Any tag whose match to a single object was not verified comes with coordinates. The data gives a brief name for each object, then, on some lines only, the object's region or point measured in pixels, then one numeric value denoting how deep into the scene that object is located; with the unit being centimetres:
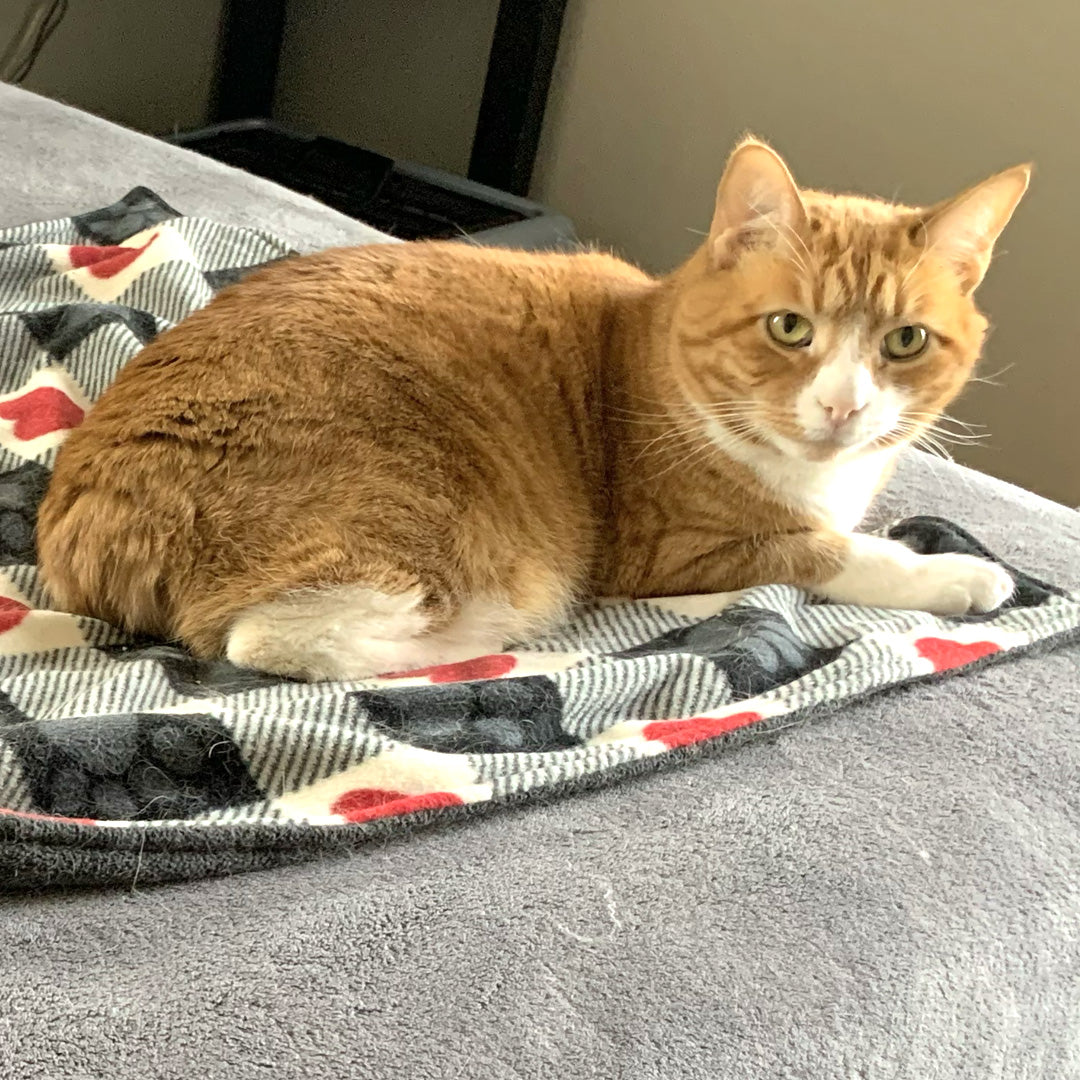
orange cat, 109
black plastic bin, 280
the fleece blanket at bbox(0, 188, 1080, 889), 79
